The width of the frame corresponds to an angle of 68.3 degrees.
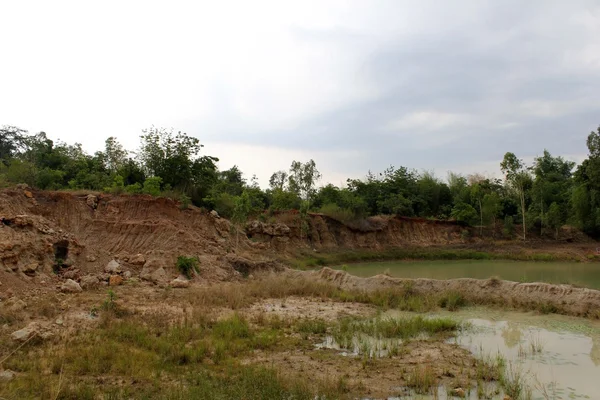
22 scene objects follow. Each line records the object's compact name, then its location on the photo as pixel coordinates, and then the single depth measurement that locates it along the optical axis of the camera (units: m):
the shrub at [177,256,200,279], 18.19
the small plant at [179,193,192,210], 23.70
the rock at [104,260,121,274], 16.80
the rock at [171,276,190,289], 16.47
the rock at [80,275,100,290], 14.49
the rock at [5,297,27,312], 10.84
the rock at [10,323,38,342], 8.08
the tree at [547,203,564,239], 39.56
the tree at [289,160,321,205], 45.16
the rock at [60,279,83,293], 13.76
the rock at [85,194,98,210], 20.73
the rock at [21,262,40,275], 14.56
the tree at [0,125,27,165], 36.66
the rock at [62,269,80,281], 15.42
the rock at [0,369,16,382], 6.50
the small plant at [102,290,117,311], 11.02
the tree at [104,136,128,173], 31.64
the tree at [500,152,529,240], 42.22
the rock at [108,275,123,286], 15.60
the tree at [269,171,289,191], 54.12
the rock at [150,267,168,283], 16.78
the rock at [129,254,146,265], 17.88
